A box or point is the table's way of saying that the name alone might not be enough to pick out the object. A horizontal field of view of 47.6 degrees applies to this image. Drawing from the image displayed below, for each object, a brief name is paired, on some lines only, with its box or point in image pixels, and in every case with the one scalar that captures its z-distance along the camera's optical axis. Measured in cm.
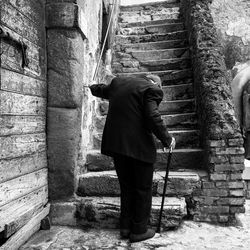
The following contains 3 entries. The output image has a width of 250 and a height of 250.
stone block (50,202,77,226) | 310
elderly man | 256
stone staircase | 305
